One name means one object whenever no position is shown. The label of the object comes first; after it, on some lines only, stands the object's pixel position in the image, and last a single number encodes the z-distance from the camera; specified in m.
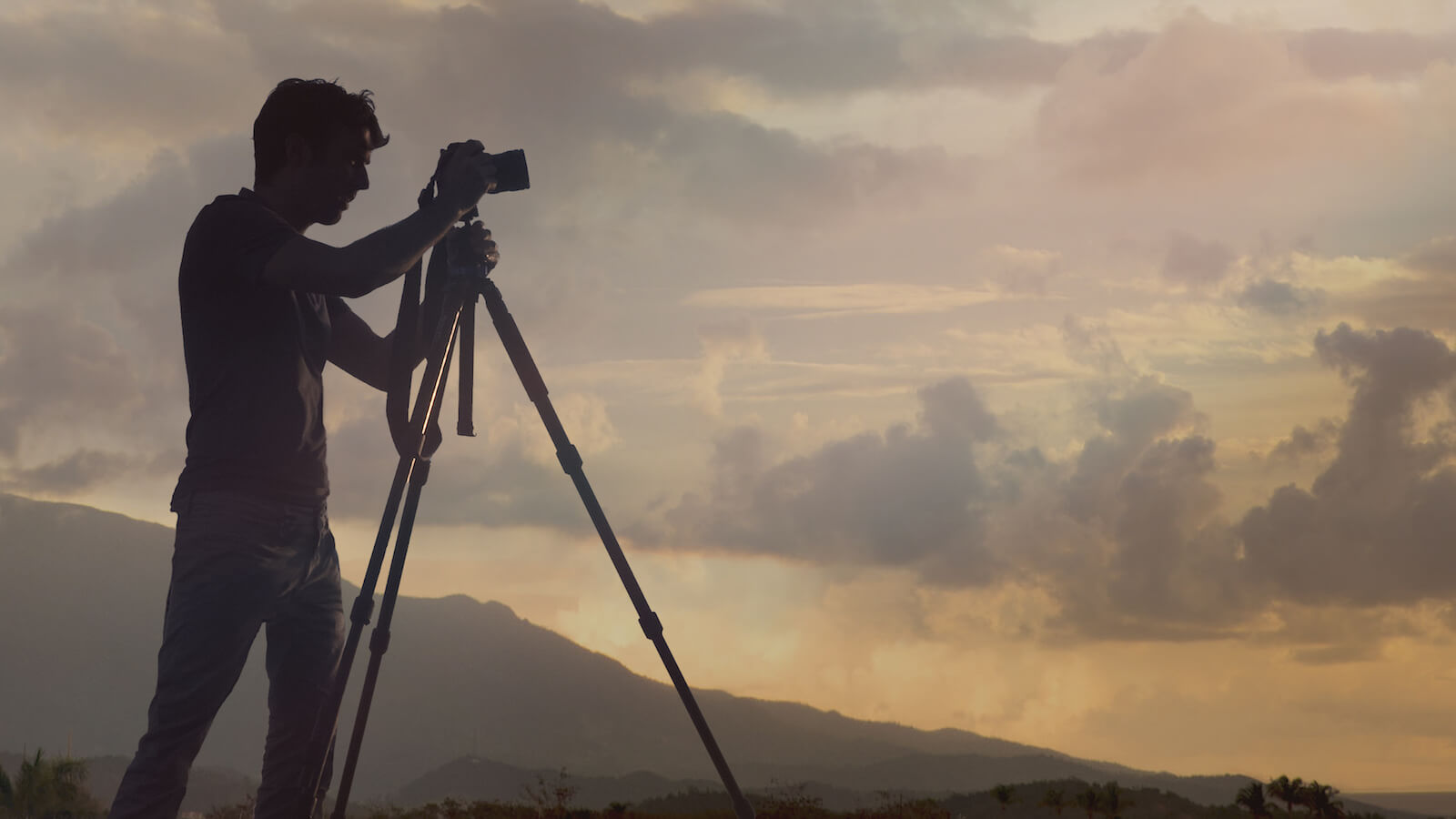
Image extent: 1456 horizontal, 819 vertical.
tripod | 4.42
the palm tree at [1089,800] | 43.29
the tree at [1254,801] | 48.09
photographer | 3.86
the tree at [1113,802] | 49.16
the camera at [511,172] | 4.64
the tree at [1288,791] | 49.49
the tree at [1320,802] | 49.62
